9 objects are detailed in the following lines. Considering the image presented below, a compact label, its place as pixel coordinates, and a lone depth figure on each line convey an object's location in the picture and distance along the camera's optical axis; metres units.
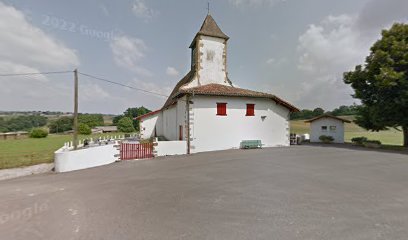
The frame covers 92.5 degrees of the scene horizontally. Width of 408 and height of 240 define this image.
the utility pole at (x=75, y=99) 11.78
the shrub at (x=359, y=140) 19.23
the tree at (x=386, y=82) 15.16
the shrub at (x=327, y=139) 22.41
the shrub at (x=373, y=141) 18.06
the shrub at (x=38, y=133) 45.38
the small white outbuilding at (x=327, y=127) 22.41
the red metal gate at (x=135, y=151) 12.66
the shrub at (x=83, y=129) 53.16
